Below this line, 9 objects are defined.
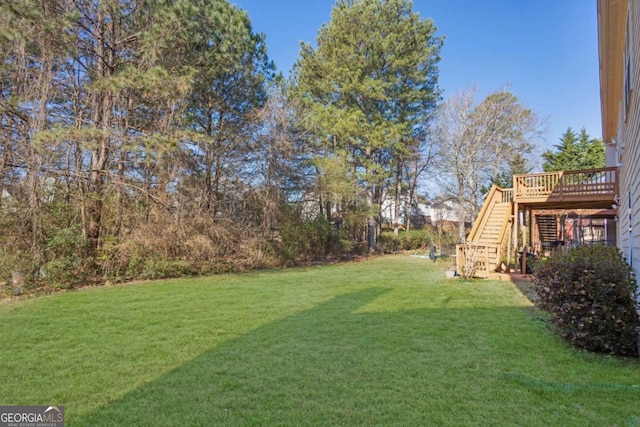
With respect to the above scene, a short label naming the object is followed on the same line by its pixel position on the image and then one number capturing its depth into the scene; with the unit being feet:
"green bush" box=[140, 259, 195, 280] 28.66
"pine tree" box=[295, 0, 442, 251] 53.31
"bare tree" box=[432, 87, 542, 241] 63.10
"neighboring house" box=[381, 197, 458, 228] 75.00
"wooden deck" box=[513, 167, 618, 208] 29.32
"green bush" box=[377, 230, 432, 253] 60.13
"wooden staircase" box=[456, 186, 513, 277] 30.09
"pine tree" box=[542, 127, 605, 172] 68.49
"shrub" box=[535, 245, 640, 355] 11.48
